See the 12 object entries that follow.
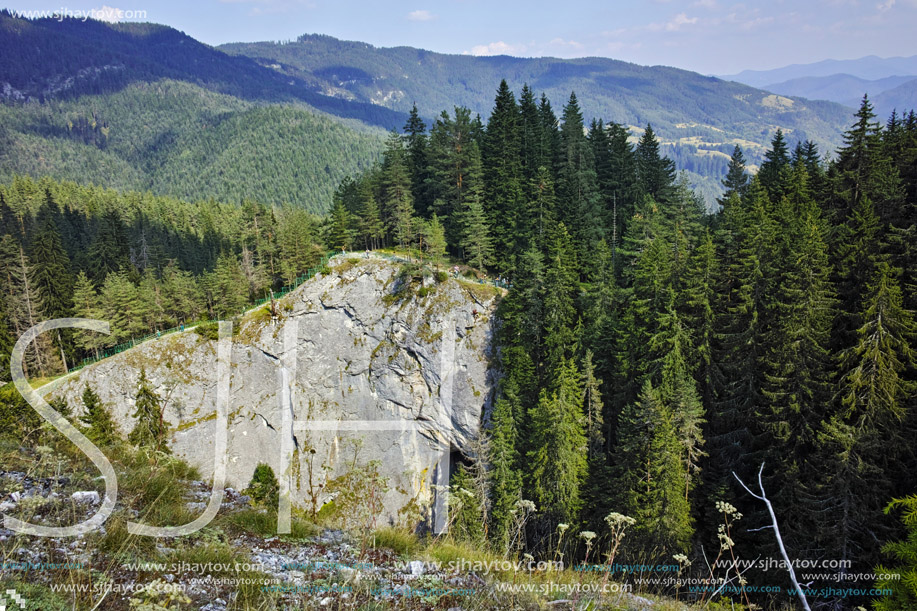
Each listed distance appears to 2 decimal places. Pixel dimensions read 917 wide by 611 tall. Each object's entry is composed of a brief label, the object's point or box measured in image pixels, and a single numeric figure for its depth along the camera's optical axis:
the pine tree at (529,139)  42.44
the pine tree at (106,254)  57.22
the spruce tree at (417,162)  48.78
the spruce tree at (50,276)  48.62
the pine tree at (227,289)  44.50
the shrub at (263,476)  37.88
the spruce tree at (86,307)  42.97
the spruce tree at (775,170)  34.69
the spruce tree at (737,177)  46.34
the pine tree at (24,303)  41.42
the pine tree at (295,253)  47.19
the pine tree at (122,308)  44.47
